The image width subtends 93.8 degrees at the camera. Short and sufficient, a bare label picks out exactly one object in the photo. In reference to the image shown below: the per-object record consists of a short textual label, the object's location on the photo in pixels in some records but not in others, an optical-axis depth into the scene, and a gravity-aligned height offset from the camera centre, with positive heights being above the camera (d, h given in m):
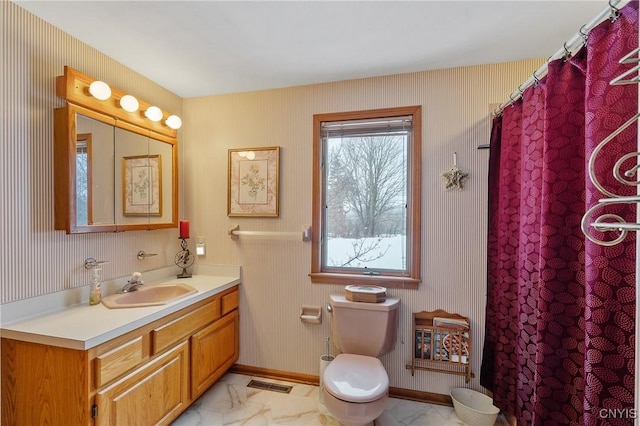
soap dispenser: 1.77 -0.49
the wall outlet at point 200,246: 2.55 -0.33
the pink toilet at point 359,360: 1.54 -0.96
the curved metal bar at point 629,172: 0.72 +0.09
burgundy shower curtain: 0.95 -0.18
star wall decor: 2.08 +0.22
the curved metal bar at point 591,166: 0.71 +0.12
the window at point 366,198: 2.22 +0.08
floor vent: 2.26 -1.37
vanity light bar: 1.65 +0.66
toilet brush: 2.15 -1.12
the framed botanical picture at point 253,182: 2.42 +0.21
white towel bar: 2.31 -0.21
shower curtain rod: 0.95 +0.64
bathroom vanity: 1.32 -0.78
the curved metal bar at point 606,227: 0.75 -0.04
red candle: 2.45 -0.17
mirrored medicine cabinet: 1.65 +0.27
